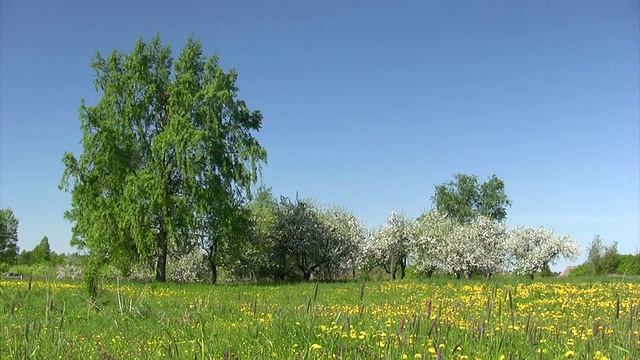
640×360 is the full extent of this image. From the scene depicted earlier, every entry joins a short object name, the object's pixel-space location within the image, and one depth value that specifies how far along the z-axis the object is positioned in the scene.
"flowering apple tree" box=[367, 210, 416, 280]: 47.88
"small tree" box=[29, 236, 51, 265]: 108.50
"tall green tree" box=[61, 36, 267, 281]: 29.98
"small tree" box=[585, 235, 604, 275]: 51.62
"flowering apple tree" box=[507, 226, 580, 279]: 50.97
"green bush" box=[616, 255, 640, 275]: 46.03
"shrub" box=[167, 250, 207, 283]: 53.69
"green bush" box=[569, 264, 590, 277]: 50.03
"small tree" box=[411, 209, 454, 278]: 49.41
